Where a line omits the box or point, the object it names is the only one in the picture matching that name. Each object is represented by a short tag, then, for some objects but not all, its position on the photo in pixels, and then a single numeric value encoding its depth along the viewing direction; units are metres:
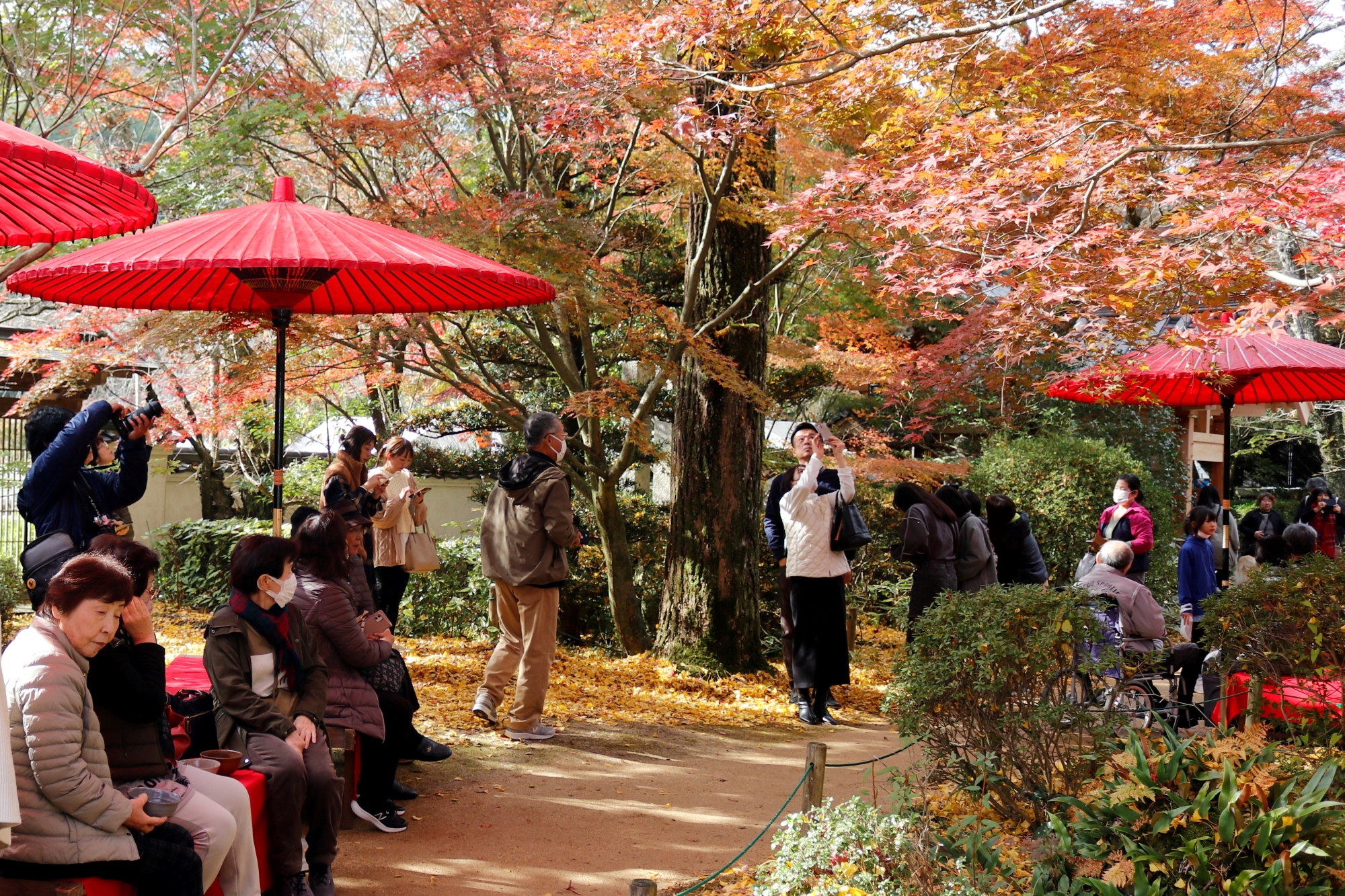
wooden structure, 14.24
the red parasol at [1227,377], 7.19
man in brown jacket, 6.22
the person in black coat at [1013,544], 8.20
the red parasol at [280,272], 4.13
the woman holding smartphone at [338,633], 4.63
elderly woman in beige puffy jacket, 2.92
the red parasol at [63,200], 3.00
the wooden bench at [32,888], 2.85
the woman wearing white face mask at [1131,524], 7.69
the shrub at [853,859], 3.51
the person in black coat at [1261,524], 11.80
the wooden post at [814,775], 4.27
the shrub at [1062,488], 10.89
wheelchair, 4.29
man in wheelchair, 6.35
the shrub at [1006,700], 4.18
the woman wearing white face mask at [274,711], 3.88
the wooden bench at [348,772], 4.72
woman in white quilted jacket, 7.00
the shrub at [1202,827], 3.21
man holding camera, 4.94
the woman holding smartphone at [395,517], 7.00
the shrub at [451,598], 9.52
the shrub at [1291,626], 4.61
